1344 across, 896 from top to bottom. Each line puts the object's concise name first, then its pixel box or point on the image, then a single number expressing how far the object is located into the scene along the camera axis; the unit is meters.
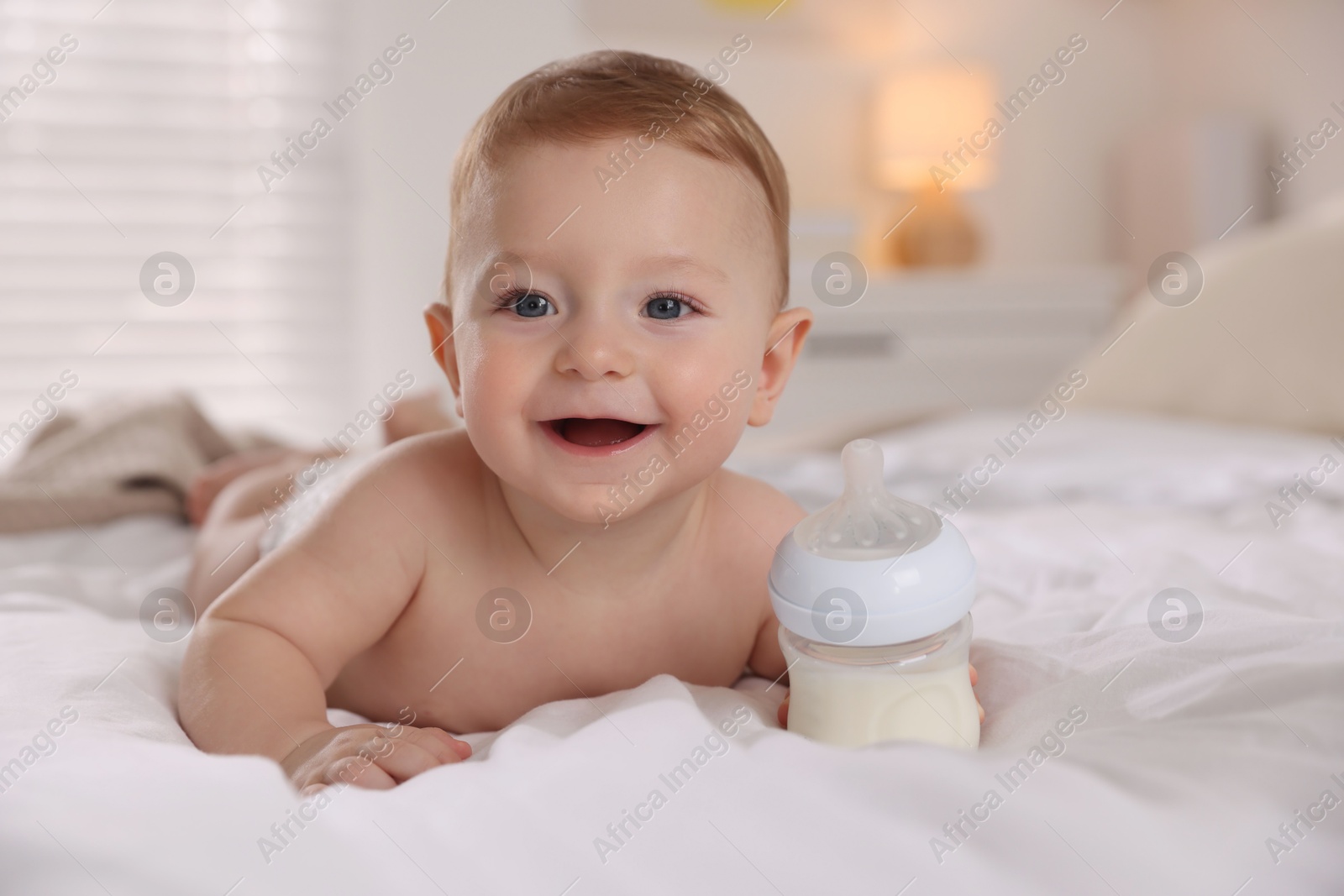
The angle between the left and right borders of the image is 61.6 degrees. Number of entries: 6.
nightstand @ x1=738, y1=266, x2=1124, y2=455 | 3.19
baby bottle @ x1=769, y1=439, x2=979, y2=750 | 0.57
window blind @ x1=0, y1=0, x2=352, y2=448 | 3.01
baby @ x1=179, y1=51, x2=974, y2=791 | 0.67
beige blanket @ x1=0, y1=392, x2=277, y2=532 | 1.35
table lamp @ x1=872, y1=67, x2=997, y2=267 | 3.29
